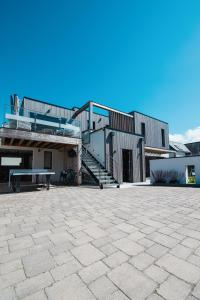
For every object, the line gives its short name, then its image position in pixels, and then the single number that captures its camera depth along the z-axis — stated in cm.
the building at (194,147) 2446
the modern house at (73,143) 792
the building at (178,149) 1985
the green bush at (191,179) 1113
